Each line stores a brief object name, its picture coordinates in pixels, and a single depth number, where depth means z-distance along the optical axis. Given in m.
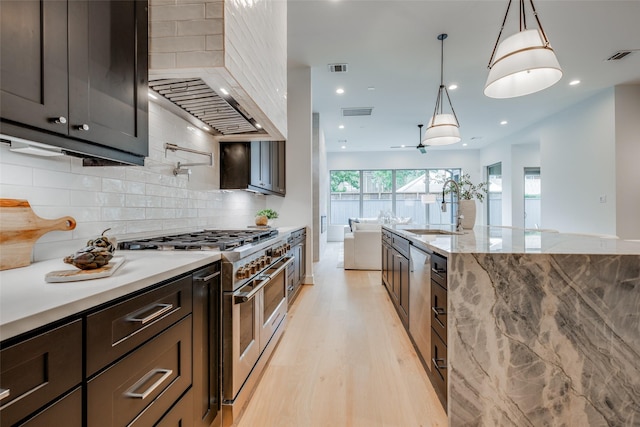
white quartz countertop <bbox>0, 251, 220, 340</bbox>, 0.62
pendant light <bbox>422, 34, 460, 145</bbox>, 3.57
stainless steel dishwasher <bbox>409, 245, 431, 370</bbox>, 1.96
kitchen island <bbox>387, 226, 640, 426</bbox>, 1.42
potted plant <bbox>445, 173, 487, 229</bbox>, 3.31
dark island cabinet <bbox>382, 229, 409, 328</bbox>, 2.67
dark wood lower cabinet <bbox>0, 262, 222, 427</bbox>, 0.62
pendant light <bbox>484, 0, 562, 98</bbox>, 1.87
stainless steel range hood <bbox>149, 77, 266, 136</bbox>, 1.66
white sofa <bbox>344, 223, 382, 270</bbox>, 5.56
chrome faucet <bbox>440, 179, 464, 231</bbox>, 3.23
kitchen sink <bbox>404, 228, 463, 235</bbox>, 3.46
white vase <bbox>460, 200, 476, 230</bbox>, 3.31
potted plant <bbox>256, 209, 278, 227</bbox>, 3.37
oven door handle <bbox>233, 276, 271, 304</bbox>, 1.57
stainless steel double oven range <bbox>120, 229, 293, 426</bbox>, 1.54
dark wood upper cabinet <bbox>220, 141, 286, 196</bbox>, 3.07
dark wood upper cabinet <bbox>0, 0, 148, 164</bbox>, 0.85
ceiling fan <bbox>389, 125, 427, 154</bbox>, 7.68
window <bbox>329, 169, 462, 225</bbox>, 10.70
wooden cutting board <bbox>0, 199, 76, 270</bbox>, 1.07
